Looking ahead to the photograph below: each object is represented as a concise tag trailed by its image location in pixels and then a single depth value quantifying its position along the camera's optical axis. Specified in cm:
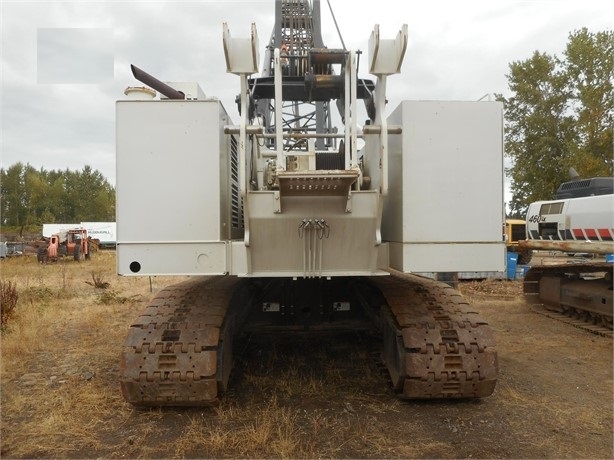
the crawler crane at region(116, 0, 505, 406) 332
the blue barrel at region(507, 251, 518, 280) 1509
